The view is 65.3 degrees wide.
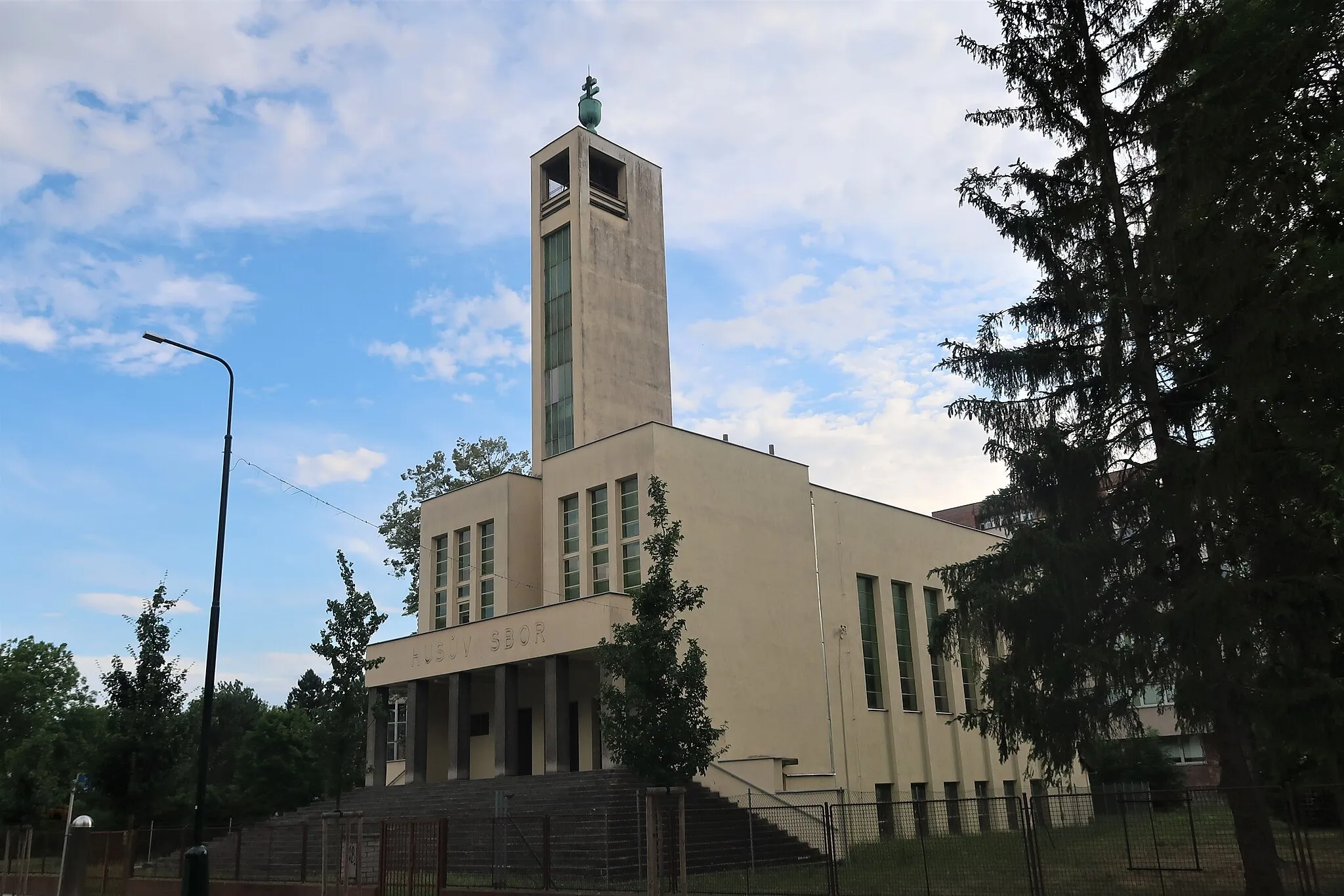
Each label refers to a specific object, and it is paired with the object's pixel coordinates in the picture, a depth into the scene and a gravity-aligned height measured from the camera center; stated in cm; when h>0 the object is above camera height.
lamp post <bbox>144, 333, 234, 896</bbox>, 1631 +7
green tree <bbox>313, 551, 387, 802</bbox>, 2339 +180
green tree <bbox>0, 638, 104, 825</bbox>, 4462 +301
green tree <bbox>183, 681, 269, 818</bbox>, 4975 +195
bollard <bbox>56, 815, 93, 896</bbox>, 2283 -164
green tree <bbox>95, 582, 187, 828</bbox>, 2906 +137
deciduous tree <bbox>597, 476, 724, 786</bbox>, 1930 +110
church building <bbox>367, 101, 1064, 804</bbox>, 3188 +569
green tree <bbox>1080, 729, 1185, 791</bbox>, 4312 -120
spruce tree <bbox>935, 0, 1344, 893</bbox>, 1523 +562
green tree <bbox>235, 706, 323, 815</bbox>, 4972 +19
